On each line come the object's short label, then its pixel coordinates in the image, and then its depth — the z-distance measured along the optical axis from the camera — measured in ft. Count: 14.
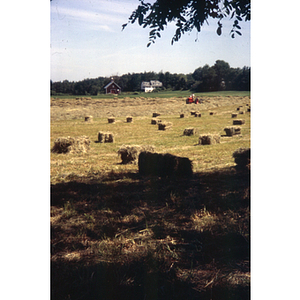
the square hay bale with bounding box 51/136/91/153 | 32.24
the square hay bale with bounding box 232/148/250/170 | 20.98
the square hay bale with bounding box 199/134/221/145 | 35.03
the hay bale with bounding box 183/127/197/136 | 42.45
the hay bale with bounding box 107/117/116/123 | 62.69
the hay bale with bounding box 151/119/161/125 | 58.18
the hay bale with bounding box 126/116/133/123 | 63.16
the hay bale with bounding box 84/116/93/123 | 63.62
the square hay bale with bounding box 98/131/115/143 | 39.19
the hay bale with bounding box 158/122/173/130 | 49.47
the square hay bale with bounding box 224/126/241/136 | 42.65
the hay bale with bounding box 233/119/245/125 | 53.04
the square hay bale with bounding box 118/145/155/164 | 25.75
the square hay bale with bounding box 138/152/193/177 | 20.26
